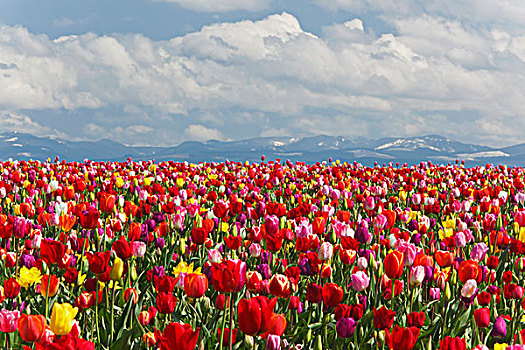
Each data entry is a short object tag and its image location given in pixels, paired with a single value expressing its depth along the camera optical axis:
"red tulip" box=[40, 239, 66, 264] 7.54
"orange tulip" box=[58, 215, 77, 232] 10.04
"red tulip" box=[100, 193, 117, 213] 11.94
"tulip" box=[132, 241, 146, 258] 8.78
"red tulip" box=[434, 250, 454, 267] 8.17
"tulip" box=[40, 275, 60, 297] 7.01
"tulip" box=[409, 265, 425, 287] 7.41
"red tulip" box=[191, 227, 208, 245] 9.36
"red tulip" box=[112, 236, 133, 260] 7.31
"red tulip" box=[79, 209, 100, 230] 9.71
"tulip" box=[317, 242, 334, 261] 8.07
